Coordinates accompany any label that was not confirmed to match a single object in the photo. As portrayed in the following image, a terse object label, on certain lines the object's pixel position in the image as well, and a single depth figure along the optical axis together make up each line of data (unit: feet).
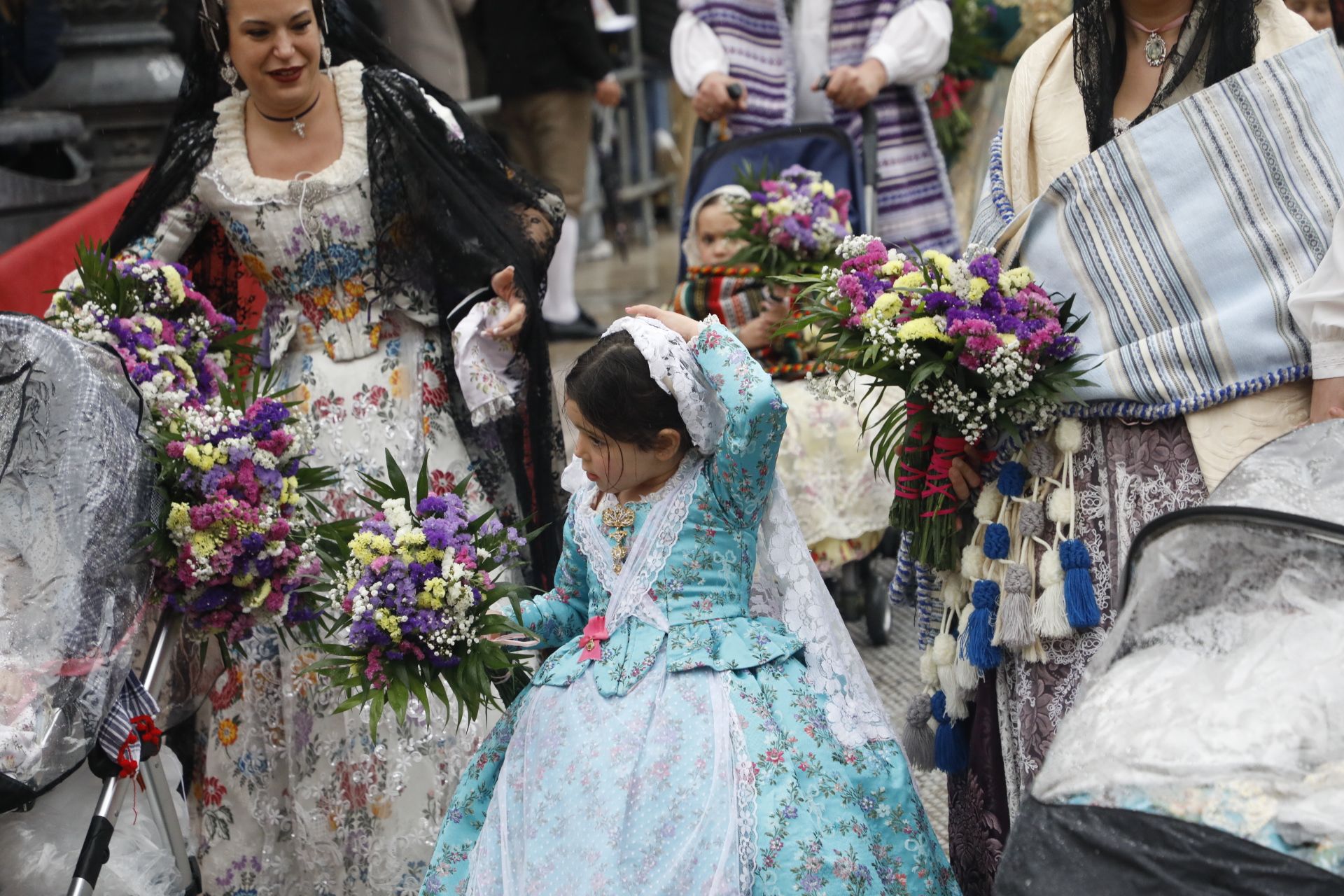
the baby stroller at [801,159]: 36.40
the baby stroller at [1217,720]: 11.53
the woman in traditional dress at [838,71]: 36.17
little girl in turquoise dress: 17.63
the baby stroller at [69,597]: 17.85
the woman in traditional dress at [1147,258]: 17.61
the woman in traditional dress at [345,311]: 24.41
